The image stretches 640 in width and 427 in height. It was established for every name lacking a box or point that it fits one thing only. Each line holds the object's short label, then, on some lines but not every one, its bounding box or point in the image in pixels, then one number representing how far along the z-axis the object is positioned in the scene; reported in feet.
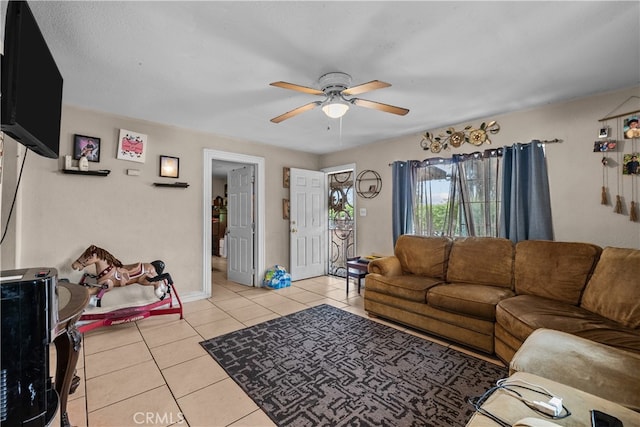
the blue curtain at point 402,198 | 13.52
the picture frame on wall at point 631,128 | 8.08
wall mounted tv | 3.37
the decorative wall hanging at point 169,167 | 11.85
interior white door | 15.43
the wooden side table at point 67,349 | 4.36
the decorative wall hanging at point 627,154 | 8.13
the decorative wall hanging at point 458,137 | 11.14
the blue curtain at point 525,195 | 9.76
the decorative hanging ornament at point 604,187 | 8.64
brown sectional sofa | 6.56
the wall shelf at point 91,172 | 9.65
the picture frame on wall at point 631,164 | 8.09
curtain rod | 9.53
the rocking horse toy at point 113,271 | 9.53
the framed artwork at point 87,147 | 9.90
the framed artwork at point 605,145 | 8.50
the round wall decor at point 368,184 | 15.16
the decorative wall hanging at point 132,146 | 10.80
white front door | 16.47
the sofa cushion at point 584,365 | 4.06
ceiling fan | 7.06
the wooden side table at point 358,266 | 13.17
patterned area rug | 5.62
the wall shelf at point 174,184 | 11.68
